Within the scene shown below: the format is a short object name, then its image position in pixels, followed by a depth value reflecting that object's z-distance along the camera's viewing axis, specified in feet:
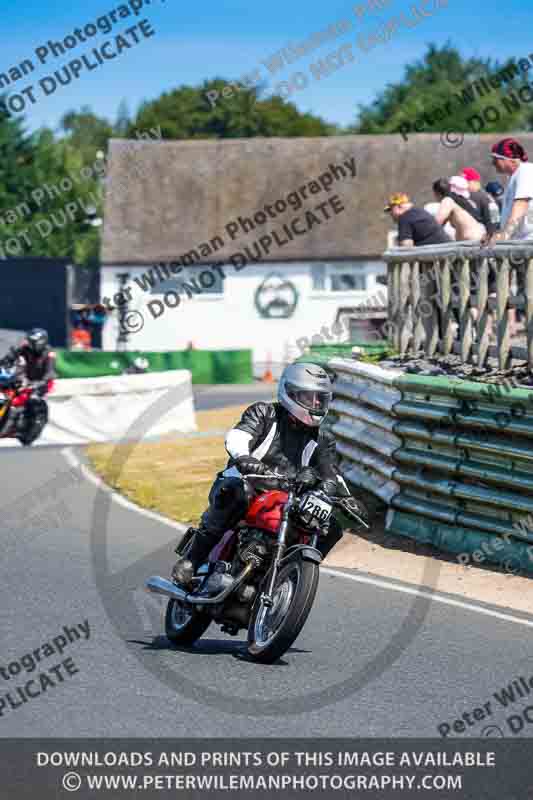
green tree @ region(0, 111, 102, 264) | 236.02
